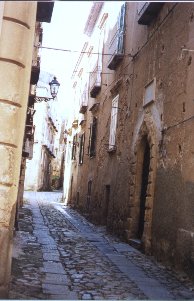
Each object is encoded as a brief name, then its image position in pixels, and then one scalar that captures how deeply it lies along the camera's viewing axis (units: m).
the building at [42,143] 31.83
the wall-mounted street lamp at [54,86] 13.19
